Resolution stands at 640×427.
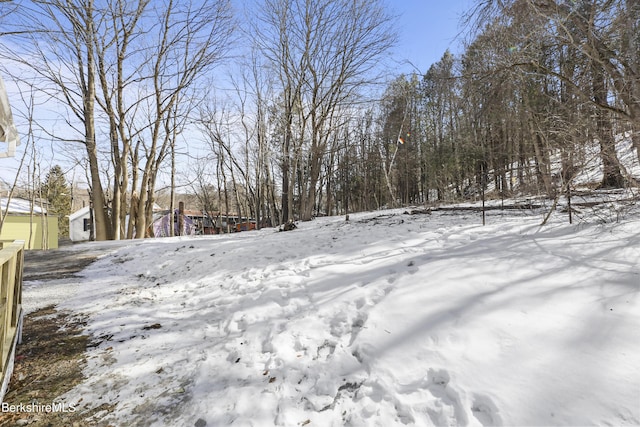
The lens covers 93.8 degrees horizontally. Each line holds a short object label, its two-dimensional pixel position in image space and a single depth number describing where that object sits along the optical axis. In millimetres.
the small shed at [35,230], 10488
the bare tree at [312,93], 12273
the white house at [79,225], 27844
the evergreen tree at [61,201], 30780
